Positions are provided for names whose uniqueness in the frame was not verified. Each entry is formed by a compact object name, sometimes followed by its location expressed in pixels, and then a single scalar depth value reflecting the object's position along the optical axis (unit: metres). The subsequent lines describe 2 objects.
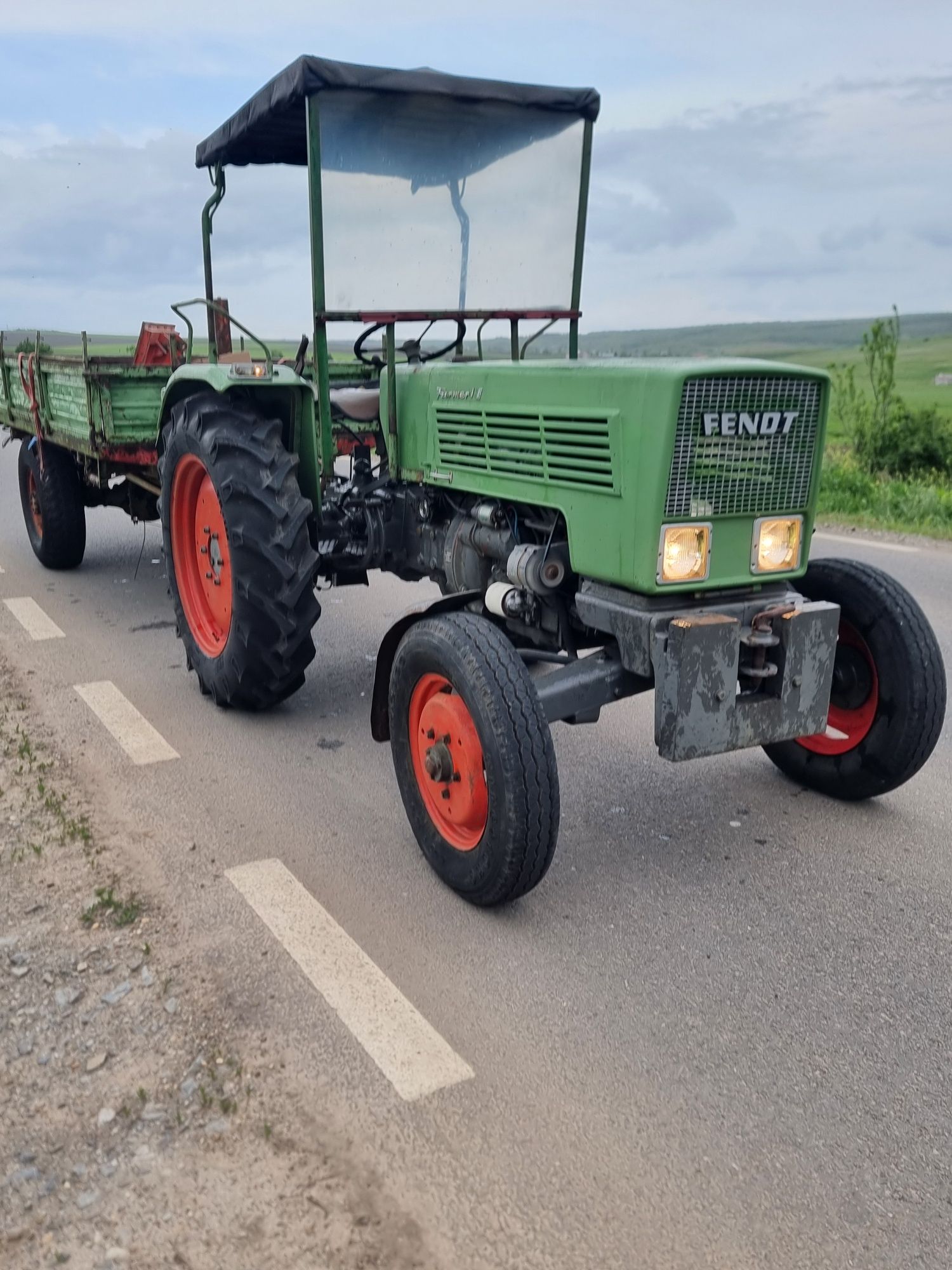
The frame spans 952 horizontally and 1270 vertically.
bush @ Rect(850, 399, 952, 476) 13.07
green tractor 3.05
